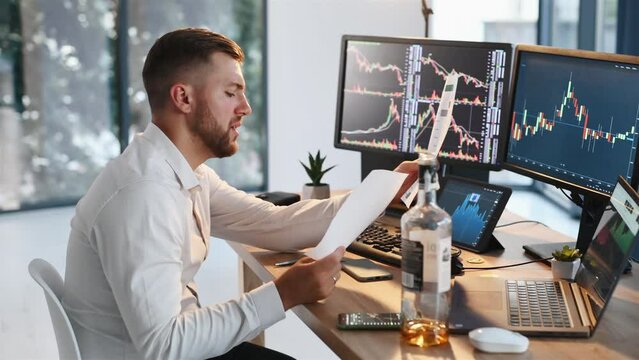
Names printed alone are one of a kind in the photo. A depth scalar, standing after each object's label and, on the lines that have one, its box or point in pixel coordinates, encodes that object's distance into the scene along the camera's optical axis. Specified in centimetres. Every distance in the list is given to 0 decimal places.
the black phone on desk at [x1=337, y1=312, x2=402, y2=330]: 165
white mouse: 152
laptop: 163
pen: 214
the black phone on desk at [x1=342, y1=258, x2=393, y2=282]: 201
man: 164
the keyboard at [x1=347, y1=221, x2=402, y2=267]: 214
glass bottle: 157
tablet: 222
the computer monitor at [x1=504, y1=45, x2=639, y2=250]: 198
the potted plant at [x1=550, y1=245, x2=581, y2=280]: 196
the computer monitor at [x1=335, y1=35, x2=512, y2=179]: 248
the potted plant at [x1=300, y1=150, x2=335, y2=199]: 279
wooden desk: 154
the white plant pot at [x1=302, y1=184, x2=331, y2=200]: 279
